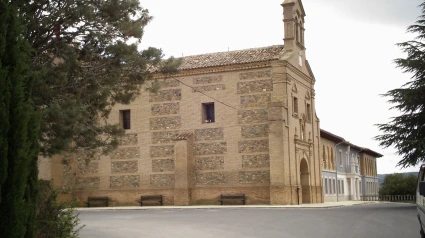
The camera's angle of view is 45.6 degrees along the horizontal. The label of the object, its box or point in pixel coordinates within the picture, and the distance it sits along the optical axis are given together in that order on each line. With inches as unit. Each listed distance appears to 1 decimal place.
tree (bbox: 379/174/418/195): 2218.3
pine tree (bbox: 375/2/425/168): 1077.8
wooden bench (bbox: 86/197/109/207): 1407.5
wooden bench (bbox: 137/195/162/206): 1362.0
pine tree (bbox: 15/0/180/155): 421.4
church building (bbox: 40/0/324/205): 1299.2
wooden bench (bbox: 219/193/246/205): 1291.8
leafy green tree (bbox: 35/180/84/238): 383.6
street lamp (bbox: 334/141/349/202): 1955.2
